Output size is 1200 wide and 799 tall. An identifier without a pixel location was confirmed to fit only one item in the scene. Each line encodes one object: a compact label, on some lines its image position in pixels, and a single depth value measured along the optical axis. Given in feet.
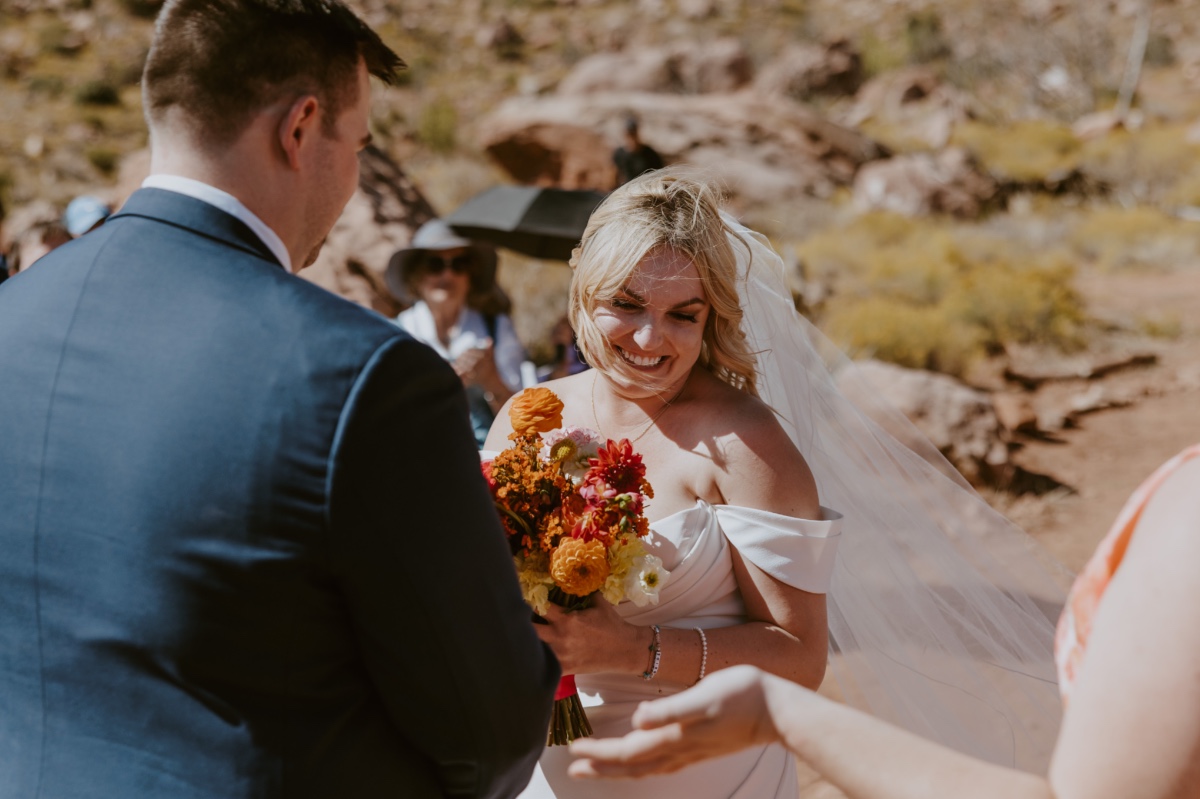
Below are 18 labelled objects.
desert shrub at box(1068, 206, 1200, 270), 46.42
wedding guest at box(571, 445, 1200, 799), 3.30
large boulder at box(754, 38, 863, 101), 91.61
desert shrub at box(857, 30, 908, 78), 100.01
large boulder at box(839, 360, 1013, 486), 24.88
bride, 7.36
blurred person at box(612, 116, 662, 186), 29.99
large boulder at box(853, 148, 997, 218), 56.80
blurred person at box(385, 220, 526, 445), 17.26
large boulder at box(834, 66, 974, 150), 79.41
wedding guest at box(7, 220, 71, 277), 16.30
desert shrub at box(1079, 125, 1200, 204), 59.77
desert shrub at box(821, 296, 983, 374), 33.78
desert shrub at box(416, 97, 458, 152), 80.33
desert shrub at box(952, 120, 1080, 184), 63.52
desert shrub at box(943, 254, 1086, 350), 35.76
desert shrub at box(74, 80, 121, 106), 84.33
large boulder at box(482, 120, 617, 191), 52.49
